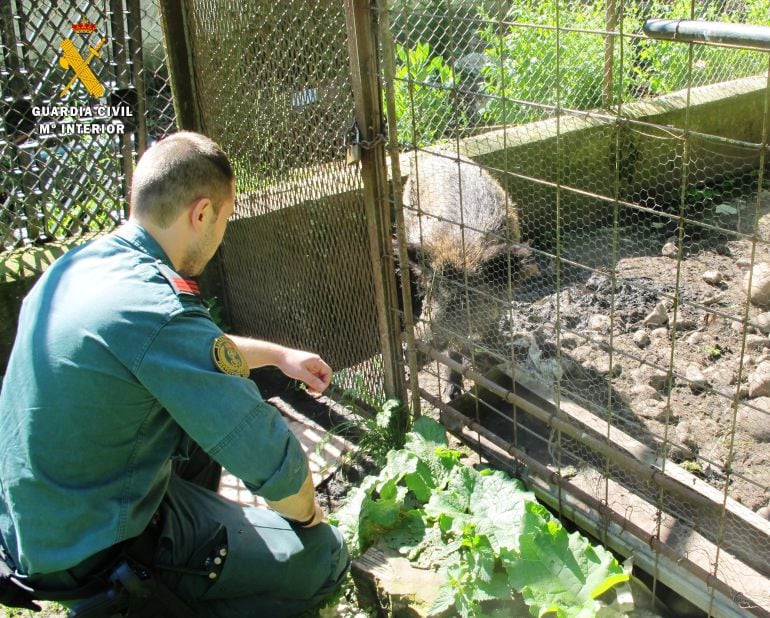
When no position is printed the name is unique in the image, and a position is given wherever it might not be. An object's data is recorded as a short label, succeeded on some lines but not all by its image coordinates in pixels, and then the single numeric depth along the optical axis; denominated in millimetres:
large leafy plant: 2596
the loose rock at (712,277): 5109
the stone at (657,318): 4547
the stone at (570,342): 4348
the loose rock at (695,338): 4336
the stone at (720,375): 3970
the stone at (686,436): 3395
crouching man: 2152
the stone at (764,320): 4257
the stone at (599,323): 4602
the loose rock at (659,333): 4418
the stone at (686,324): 4484
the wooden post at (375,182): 3221
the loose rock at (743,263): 5238
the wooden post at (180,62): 4512
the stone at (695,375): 3858
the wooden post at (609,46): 5547
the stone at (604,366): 4055
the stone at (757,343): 4188
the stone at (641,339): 4363
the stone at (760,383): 3721
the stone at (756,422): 3443
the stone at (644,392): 3791
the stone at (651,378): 3914
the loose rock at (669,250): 5673
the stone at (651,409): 3662
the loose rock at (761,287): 4605
